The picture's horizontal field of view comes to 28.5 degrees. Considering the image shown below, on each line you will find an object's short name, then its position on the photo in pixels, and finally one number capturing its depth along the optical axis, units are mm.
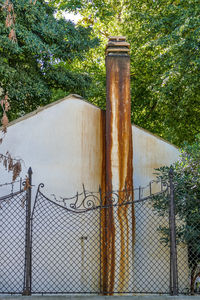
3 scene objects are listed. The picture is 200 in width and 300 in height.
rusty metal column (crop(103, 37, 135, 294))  7496
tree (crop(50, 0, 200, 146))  13164
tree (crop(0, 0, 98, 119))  12484
